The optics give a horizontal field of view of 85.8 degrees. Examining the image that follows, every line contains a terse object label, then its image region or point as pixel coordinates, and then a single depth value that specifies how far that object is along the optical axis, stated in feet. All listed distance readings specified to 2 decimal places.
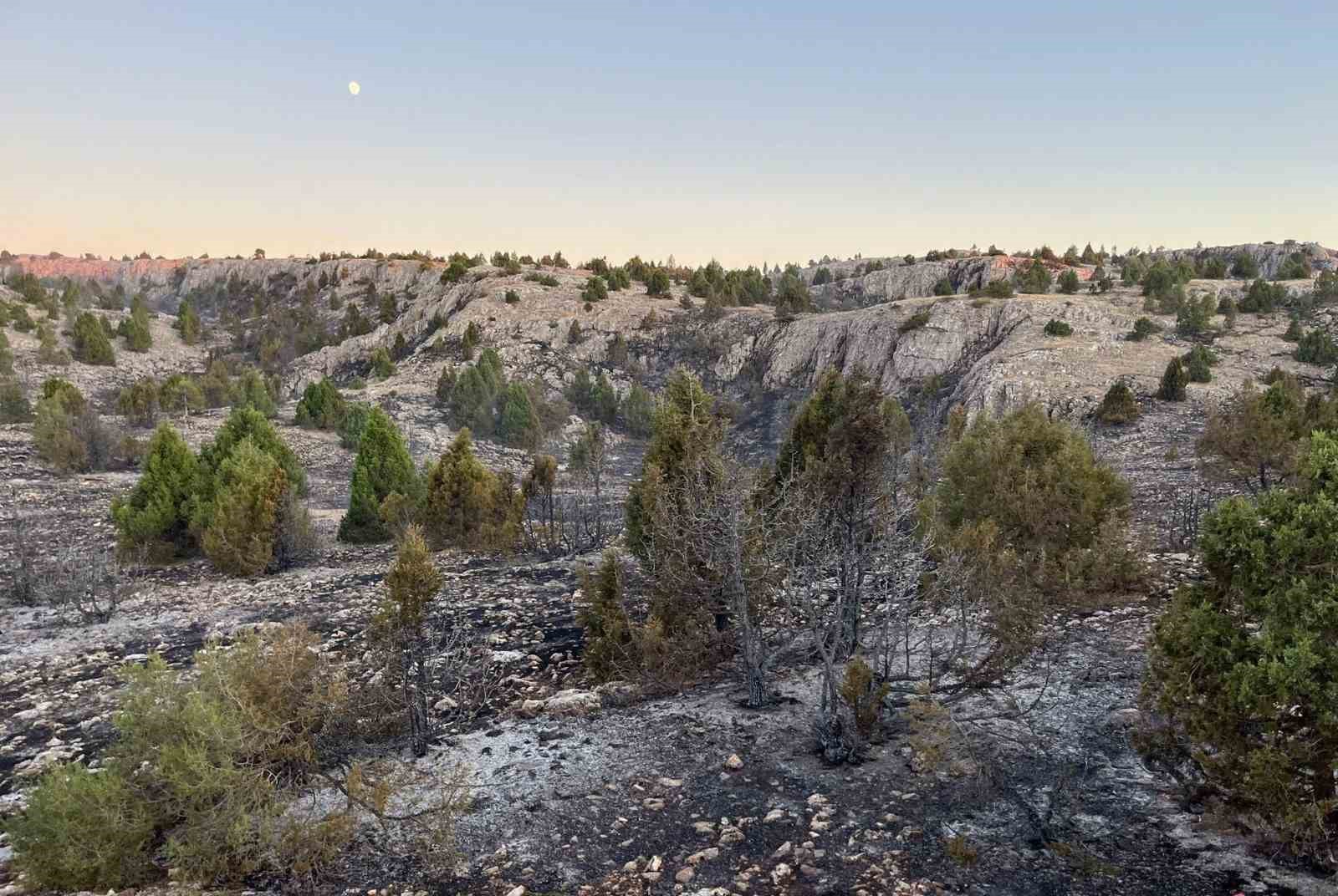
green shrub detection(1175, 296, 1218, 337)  121.80
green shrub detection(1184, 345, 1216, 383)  102.17
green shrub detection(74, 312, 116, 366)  169.78
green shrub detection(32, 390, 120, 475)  91.71
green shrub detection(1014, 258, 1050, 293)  162.71
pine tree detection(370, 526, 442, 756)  29.25
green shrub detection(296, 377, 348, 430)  127.75
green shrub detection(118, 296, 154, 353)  187.01
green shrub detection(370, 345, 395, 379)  163.12
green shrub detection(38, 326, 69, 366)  157.79
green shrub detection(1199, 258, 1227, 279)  172.45
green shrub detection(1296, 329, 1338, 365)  102.78
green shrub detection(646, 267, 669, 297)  207.51
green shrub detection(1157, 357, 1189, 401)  96.63
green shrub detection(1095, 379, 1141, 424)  92.84
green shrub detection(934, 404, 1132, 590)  41.81
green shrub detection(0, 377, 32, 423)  114.52
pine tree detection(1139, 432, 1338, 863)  17.65
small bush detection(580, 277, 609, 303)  195.31
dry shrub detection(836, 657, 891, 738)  27.48
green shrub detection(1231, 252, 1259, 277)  169.48
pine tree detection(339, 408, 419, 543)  70.74
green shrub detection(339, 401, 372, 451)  118.32
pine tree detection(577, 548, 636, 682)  36.65
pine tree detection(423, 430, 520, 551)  67.51
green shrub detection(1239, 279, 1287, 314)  130.21
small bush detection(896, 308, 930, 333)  144.46
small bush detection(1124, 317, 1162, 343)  122.31
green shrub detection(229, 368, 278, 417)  130.62
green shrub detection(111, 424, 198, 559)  60.85
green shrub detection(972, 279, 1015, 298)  148.77
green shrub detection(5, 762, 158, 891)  20.07
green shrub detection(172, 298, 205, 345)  213.05
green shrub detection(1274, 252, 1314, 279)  164.86
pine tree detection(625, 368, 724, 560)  36.17
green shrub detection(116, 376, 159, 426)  123.54
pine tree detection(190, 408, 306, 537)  61.26
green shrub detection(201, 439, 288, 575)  58.18
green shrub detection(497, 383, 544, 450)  125.49
